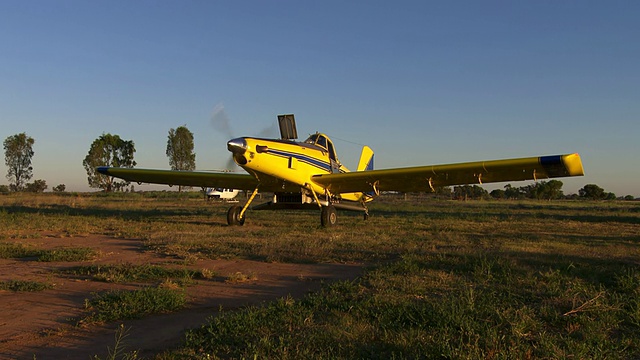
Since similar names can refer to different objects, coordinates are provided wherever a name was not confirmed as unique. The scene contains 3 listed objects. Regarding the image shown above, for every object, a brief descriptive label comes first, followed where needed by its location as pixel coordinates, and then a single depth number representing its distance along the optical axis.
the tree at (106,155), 61.09
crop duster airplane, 12.33
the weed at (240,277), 5.84
